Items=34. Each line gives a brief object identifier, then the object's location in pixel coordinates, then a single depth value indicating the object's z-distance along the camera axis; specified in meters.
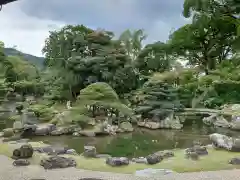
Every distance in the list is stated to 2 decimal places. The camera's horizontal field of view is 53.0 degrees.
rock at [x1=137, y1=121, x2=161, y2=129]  9.45
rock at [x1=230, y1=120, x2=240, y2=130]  9.07
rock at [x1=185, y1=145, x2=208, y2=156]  5.42
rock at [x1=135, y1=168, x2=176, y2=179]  4.17
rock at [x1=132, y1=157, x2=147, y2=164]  5.06
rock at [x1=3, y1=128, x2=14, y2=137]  7.54
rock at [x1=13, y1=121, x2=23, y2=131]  8.11
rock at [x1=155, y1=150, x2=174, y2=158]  5.39
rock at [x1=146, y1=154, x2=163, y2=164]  4.94
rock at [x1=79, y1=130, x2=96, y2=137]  8.13
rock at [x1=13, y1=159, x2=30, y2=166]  4.65
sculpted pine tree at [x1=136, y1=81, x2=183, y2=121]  10.05
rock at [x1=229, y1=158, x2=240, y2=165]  4.80
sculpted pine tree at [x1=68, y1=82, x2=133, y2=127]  8.89
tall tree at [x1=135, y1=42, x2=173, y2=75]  15.56
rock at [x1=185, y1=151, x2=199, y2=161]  5.13
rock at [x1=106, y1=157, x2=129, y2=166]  4.76
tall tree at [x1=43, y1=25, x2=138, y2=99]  12.37
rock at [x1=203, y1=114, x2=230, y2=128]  9.65
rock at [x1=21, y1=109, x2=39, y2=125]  8.97
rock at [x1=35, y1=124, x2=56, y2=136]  8.19
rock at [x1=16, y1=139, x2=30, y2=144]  6.95
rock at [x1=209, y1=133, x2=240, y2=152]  5.61
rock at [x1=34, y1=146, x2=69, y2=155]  5.63
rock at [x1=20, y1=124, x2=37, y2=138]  8.08
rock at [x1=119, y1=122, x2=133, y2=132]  8.91
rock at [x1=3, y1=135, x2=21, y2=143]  7.10
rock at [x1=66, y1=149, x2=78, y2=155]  5.69
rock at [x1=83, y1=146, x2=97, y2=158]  5.42
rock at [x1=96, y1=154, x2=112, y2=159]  5.58
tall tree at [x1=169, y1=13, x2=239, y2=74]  16.75
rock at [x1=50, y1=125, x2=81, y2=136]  8.24
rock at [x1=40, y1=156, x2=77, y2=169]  4.51
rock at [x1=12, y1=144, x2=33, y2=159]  5.09
